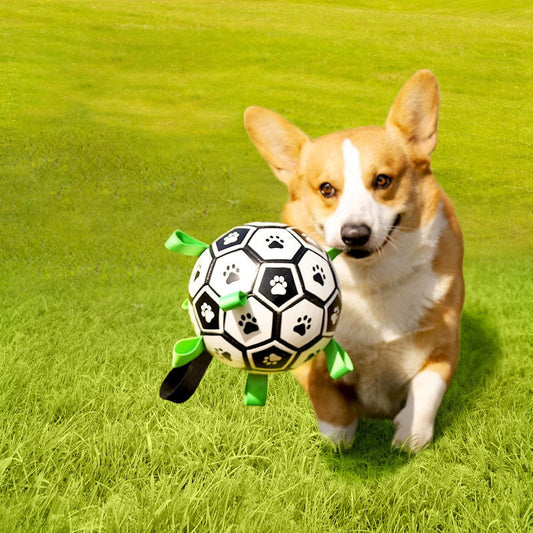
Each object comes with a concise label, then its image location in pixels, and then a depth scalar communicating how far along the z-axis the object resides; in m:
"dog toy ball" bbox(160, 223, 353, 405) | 2.53
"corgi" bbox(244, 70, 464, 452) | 3.08
